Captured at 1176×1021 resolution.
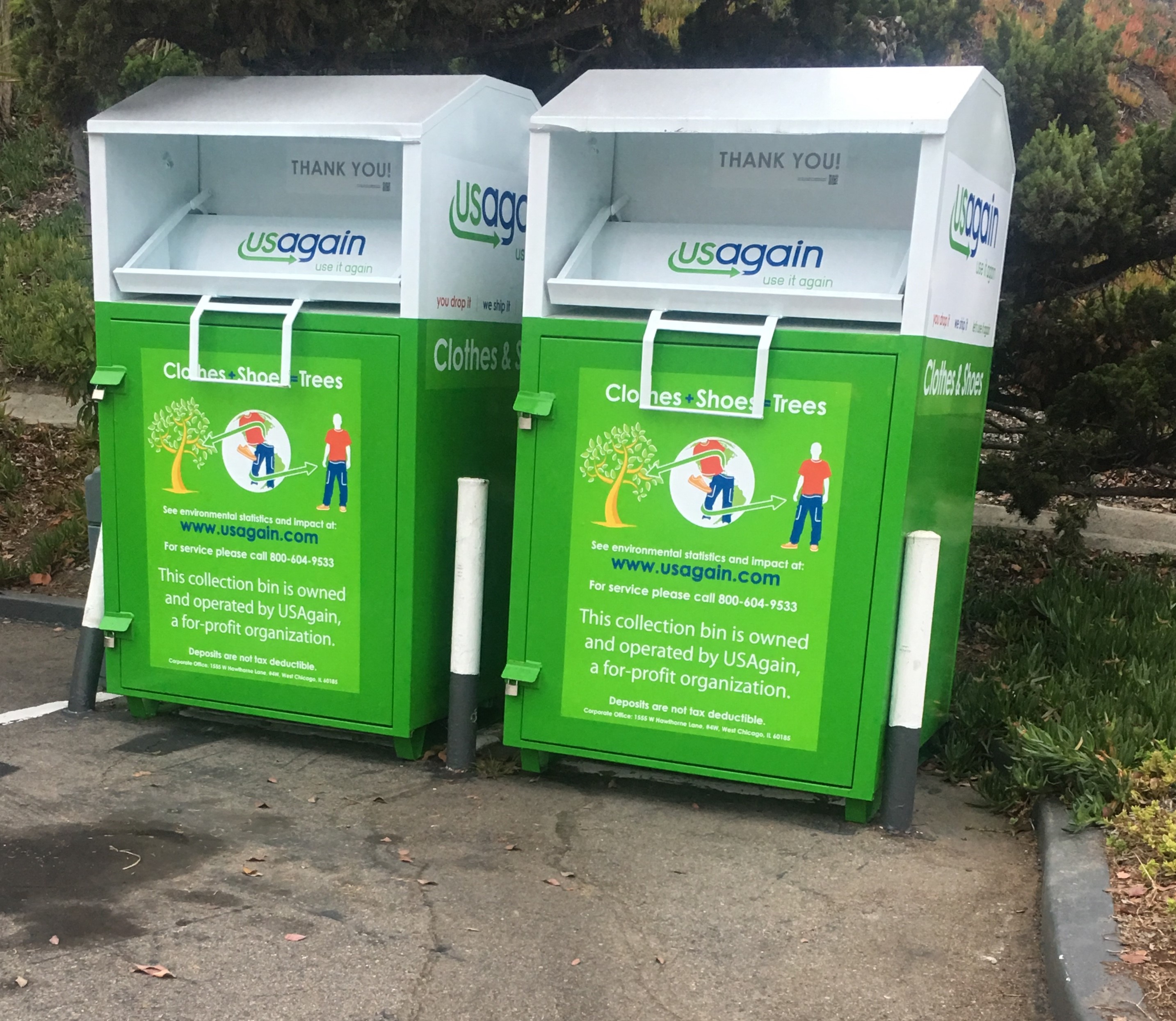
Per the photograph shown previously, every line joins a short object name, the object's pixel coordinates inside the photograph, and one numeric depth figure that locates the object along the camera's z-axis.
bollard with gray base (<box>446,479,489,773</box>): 4.13
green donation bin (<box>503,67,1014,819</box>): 3.70
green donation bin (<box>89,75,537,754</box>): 4.12
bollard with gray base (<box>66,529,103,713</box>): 4.68
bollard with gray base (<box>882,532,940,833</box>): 3.77
